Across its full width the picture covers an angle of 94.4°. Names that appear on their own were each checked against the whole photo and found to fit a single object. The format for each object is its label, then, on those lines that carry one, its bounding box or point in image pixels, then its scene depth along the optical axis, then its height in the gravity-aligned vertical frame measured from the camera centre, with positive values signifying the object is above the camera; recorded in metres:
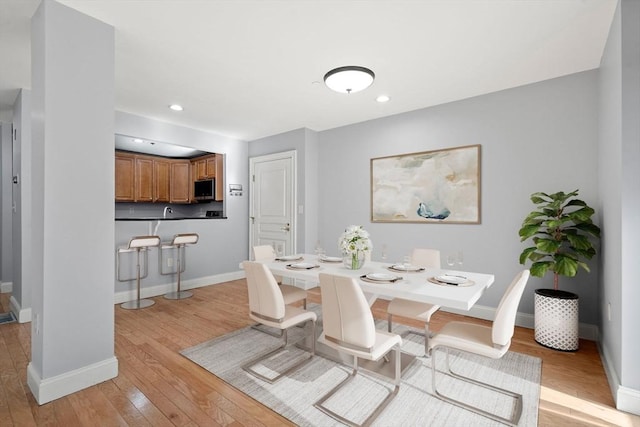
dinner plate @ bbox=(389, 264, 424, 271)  2.53 -0.47
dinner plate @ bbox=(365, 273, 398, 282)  2.15 -0.47
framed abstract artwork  3.51 +0.35
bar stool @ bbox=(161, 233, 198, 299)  4.19 -0.47
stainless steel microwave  5.18 +0.42
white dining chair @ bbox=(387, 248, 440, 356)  2.43 -0.80
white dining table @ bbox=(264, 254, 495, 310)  1.78 -0.49
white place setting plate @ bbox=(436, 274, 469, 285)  2.06 -0.47
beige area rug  1.80 -1.23
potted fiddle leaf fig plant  2.55 -0.37
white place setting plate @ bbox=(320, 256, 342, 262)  3.02 -0.47
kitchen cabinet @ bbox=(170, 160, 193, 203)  5.11 +0.55
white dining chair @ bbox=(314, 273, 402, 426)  1.75 -0.70
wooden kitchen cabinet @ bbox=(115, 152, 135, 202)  4.38 +0.54
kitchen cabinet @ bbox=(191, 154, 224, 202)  5.13 +0.77
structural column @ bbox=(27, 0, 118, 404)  1.91 +0.07
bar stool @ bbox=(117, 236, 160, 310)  3.77 -0.49
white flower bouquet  2.54 -0.26
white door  4.96 +0.21
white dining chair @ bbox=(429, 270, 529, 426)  1.76 -0.80
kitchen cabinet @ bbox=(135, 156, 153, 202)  4.61 +0.53
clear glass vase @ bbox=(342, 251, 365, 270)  2.57 -0.41
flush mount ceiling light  2.53 +1.19
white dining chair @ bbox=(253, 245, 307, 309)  2.83 -0.77
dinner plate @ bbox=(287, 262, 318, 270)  2.61 -0.47
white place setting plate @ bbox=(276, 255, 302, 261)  3.09 -0.47
